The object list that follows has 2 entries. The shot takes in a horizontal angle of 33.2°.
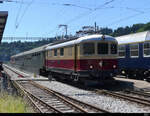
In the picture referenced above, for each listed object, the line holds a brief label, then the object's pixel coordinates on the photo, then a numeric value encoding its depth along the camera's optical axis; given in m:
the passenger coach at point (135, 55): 16.88
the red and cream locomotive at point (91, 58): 15.07
